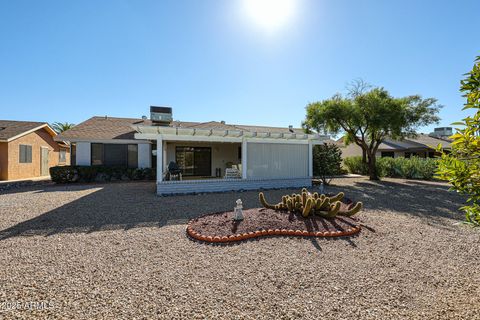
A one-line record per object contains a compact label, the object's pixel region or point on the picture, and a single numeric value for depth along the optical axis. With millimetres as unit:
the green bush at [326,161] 14572
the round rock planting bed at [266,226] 5301
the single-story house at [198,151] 11180
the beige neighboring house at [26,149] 15992
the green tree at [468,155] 2404
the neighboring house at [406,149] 25352
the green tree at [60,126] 32312
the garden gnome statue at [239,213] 6203
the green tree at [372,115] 15625
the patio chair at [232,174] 12508
